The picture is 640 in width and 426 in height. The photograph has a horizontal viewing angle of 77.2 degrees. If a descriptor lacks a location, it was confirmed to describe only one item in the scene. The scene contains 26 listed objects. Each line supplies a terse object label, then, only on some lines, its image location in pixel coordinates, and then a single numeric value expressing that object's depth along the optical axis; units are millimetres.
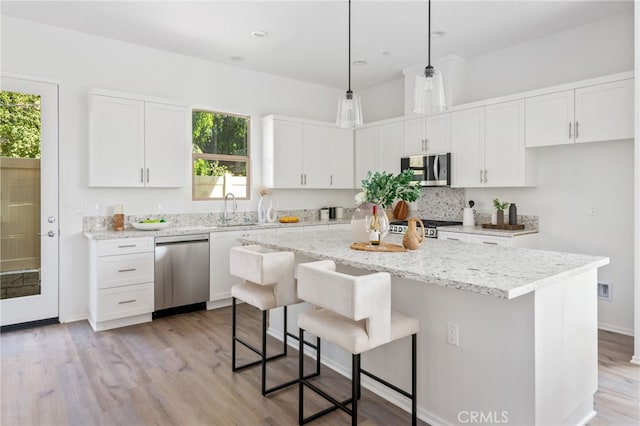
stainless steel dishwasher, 4129
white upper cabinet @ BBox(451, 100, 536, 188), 4219
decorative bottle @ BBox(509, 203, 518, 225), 4406
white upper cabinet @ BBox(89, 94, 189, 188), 4055
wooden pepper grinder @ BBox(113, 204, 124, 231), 4238
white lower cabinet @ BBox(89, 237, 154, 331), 3824
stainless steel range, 4672
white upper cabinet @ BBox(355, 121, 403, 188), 5480
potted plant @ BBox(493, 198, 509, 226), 4449
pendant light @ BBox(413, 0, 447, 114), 2490
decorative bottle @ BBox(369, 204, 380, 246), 2752
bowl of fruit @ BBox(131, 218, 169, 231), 4172
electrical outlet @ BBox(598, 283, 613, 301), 3883
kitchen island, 1818
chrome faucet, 5172
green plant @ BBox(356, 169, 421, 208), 2791
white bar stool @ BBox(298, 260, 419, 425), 1834
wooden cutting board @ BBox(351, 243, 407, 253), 2603
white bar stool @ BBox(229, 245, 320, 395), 2516
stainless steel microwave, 4852
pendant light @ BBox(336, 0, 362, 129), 2947
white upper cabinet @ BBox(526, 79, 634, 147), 3475
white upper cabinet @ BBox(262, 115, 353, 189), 5395
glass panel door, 3795
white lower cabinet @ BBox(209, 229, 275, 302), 4488
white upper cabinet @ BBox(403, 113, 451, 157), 4887
